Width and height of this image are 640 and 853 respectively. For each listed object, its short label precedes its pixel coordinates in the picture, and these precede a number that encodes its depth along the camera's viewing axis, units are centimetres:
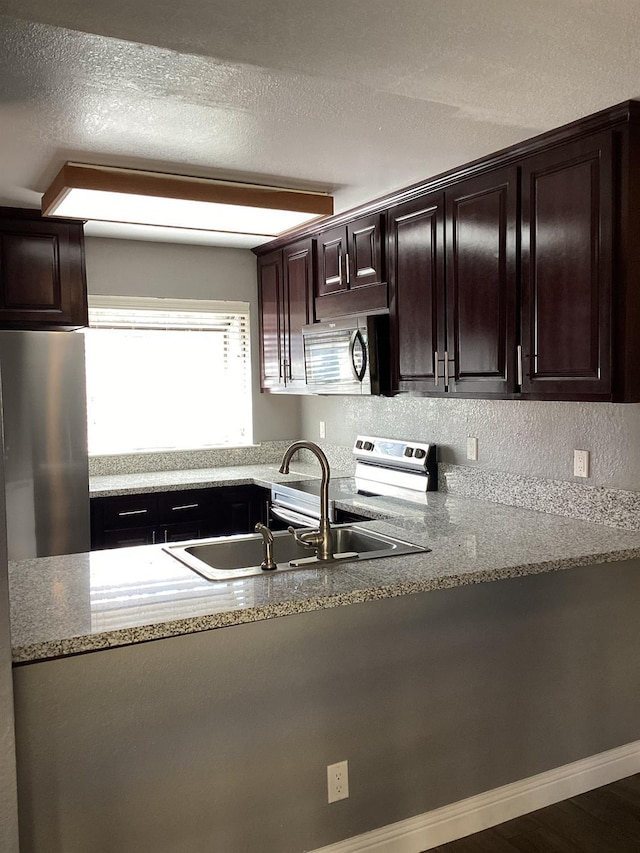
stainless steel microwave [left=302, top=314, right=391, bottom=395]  351
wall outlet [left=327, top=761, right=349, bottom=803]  221
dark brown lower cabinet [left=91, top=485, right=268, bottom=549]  395
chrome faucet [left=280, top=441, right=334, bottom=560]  239
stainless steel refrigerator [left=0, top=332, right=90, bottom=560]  354
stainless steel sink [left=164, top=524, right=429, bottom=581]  233
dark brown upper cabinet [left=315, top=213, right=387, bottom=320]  353
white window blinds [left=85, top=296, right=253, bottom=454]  443
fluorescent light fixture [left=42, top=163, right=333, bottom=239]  279
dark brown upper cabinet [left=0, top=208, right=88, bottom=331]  363
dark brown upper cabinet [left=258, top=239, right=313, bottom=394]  418
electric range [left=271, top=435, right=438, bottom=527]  370
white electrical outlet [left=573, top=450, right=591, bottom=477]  290
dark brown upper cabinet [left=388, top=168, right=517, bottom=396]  280
